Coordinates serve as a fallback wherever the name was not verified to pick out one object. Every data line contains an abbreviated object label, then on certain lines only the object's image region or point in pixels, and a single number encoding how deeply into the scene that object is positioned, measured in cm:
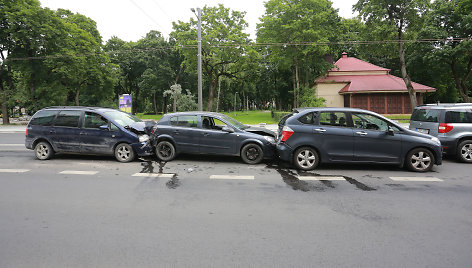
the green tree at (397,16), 2639
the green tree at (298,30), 2845
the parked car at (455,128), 835
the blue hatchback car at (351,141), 702
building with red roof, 3234
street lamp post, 1764
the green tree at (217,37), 3164
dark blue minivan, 831
